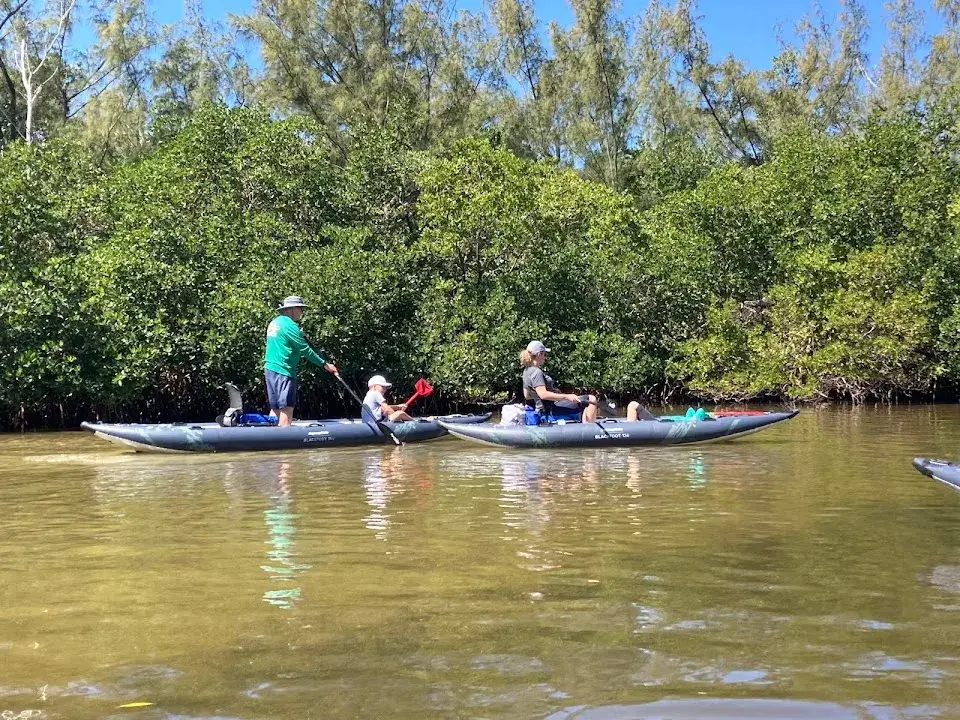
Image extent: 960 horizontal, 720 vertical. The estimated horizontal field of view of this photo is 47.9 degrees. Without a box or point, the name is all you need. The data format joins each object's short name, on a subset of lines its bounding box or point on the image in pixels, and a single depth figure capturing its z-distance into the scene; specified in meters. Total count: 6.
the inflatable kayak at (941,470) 8.15
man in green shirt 13.23
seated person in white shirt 13.85
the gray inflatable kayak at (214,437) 12.75
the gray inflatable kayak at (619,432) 12.70
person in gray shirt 13.12
